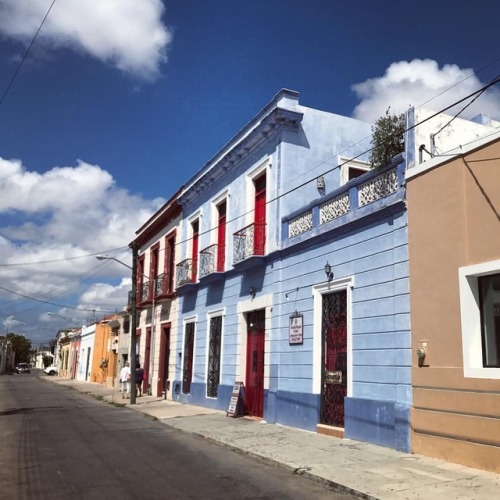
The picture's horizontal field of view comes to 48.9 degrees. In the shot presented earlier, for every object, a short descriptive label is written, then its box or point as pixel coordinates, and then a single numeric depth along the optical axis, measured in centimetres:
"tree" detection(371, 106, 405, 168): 1056
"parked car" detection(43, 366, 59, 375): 6675
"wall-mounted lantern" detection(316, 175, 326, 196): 1372
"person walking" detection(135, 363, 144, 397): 2115
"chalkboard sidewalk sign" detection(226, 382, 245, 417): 1413
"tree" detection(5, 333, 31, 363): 9811
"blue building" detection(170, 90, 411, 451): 948
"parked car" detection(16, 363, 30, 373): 7450
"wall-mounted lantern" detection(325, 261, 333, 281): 1116
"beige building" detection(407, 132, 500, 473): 741
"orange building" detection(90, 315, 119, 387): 3456
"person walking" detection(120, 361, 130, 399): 2298
